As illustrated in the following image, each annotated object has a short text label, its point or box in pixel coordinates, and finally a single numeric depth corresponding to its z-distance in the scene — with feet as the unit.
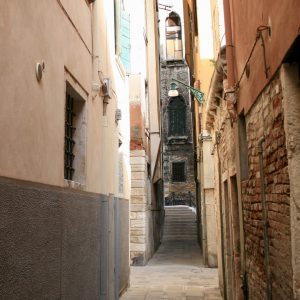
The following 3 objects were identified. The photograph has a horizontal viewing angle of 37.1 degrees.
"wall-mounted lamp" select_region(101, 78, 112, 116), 22.85
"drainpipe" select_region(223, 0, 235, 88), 19.97
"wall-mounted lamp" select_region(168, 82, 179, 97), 60.13
